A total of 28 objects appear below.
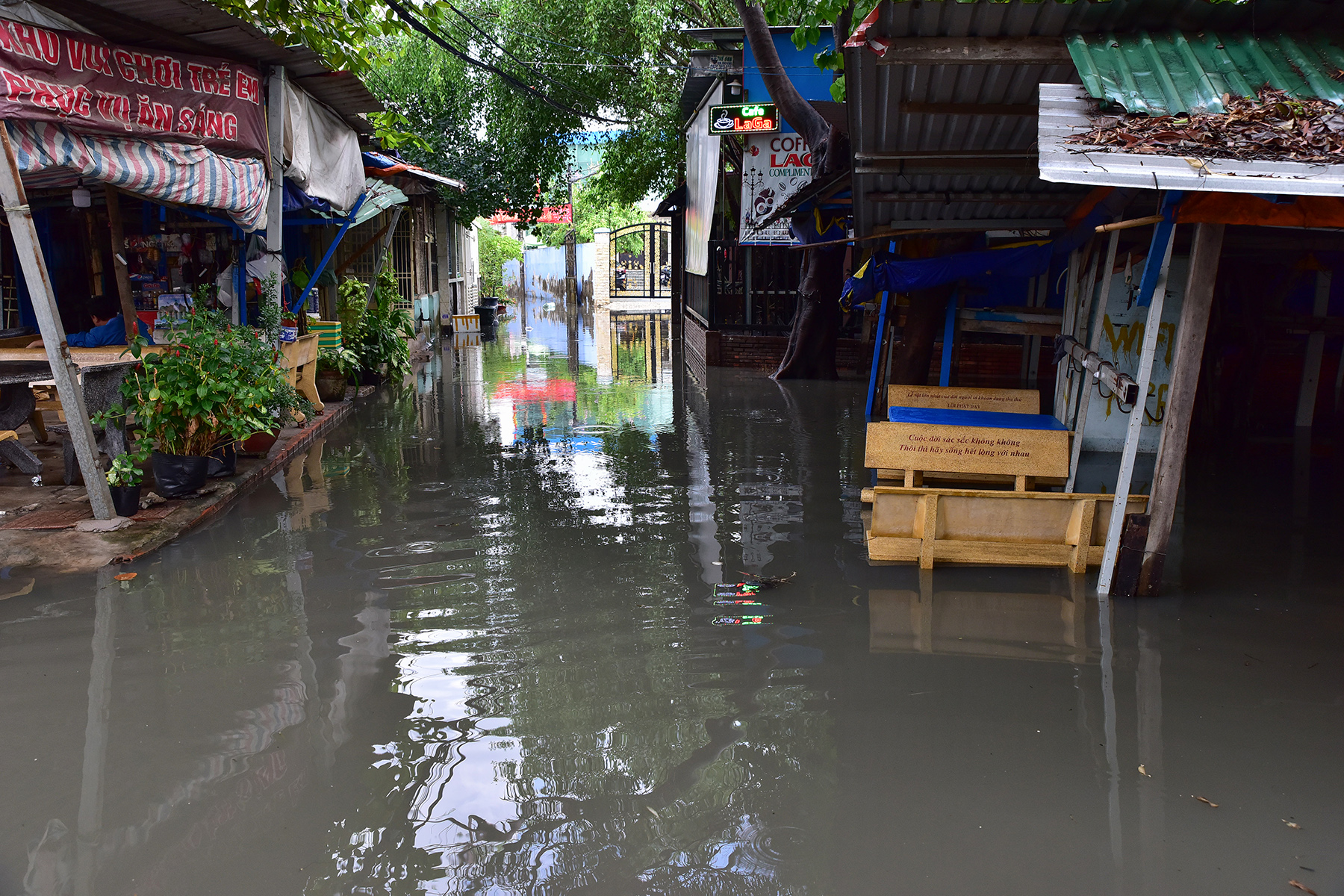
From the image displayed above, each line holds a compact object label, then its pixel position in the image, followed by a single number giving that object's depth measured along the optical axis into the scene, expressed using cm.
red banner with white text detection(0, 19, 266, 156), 641
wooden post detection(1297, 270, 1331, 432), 1012
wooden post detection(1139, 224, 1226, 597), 503
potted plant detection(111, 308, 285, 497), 734
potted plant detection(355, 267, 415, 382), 1460
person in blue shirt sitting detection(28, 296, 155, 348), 1002
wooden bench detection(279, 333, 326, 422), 1057
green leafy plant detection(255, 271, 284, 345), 939
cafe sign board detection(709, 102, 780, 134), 1443
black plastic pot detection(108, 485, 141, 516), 694
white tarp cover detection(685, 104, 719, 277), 1736
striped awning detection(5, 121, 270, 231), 664
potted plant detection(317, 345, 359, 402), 1272
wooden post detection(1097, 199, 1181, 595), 532
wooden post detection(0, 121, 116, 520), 616
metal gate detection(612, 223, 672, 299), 3694
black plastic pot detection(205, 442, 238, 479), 801
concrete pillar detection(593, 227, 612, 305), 3578
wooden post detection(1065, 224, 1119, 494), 643
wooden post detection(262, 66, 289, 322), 889
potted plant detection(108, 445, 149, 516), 677
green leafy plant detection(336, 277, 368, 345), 1476
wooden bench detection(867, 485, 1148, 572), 609
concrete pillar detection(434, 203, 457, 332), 2545
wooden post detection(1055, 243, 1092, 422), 742
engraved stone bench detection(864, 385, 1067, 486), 700
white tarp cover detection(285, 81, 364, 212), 934
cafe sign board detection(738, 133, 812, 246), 1481
